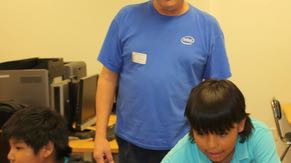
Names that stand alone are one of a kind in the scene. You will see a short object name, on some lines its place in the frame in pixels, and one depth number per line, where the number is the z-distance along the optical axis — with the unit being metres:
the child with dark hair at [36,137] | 2.22
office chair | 3.96
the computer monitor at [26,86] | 2.89
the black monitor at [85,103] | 3.19
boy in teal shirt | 1.34
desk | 2.91
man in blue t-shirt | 1.78
